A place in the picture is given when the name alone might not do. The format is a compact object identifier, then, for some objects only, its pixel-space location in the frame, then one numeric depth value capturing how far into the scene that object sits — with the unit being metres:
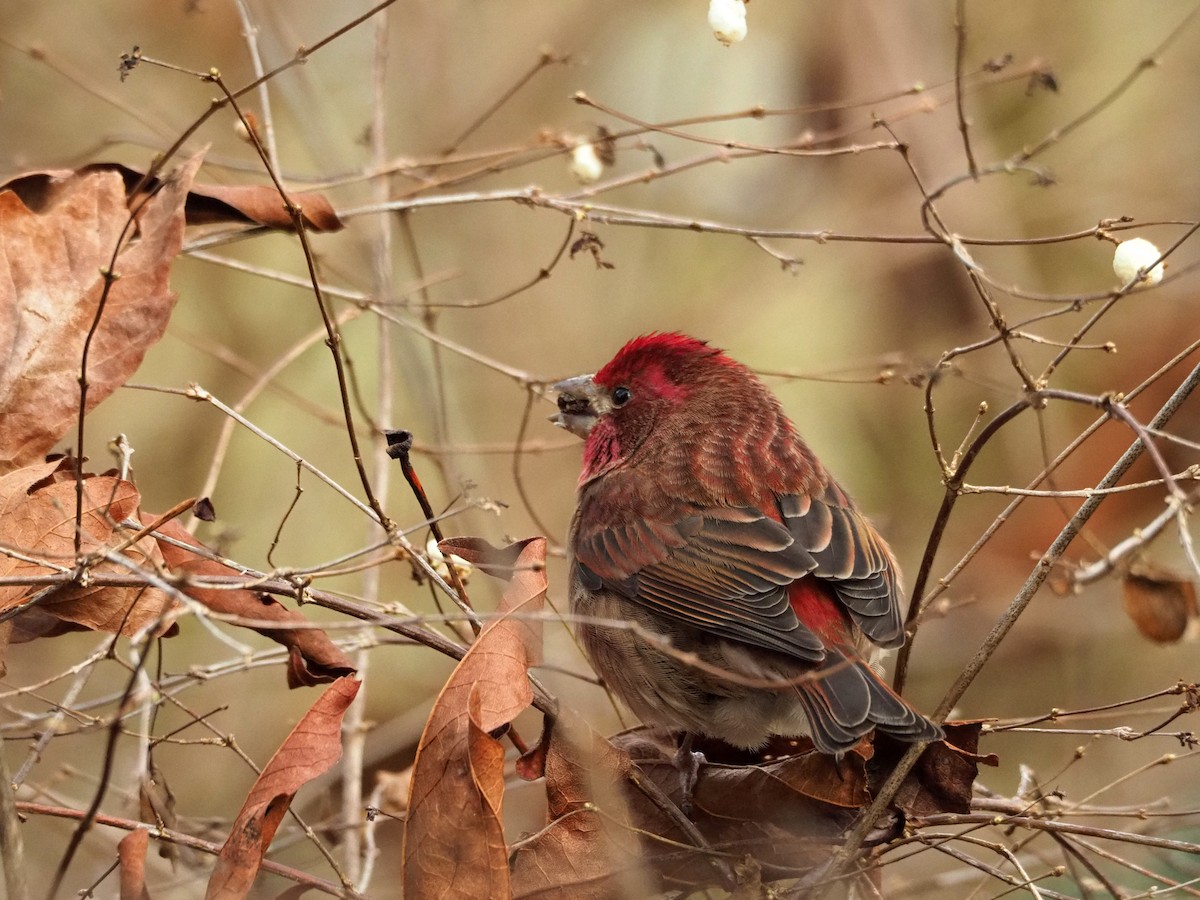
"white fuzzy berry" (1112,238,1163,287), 7.40
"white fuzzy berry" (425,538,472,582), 7.57
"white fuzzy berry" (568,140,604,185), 9.55
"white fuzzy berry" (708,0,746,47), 8.16
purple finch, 7.83
